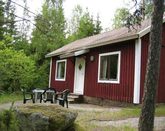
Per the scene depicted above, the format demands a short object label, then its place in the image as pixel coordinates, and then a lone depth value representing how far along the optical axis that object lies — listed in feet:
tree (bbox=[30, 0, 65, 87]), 42.58
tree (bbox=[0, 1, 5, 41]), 44.98
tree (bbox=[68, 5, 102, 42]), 48.48
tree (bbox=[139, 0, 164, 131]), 10.22
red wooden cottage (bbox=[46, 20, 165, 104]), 21.45
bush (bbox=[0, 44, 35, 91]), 33.77
